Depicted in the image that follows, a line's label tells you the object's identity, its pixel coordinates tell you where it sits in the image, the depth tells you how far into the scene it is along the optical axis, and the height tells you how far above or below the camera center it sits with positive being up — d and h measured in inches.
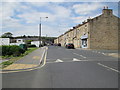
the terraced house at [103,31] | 913.3 +128.4
